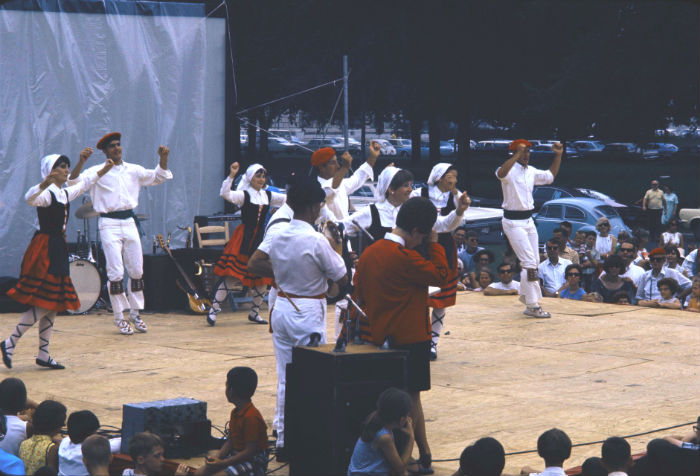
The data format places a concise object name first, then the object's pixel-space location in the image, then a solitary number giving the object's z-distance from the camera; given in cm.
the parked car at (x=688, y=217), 2737
